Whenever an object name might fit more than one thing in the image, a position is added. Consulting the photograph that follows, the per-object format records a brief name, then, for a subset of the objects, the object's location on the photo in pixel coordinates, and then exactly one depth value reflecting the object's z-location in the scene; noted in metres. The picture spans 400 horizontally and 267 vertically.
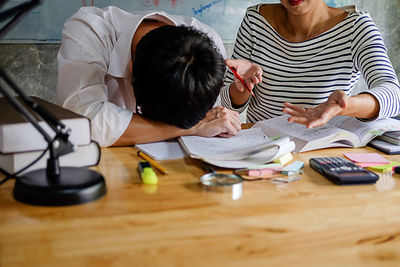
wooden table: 0.67
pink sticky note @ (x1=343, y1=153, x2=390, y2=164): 1.17
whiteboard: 2.74
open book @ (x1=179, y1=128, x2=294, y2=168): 1.08
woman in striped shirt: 1.67
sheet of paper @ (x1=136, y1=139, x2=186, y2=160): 1.15
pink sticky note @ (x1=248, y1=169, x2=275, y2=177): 1.02
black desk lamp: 0.80
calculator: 0.99
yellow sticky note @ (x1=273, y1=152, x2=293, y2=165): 1.11
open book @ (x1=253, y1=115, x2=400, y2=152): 1.28
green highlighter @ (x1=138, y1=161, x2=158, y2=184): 0.94
